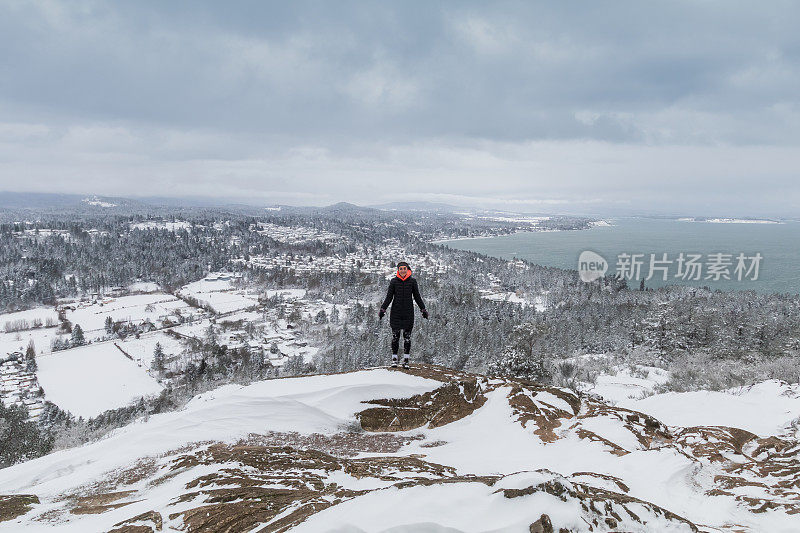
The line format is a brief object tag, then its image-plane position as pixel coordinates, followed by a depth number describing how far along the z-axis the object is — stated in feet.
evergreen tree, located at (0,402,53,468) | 76.38
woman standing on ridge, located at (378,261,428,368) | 29.99
